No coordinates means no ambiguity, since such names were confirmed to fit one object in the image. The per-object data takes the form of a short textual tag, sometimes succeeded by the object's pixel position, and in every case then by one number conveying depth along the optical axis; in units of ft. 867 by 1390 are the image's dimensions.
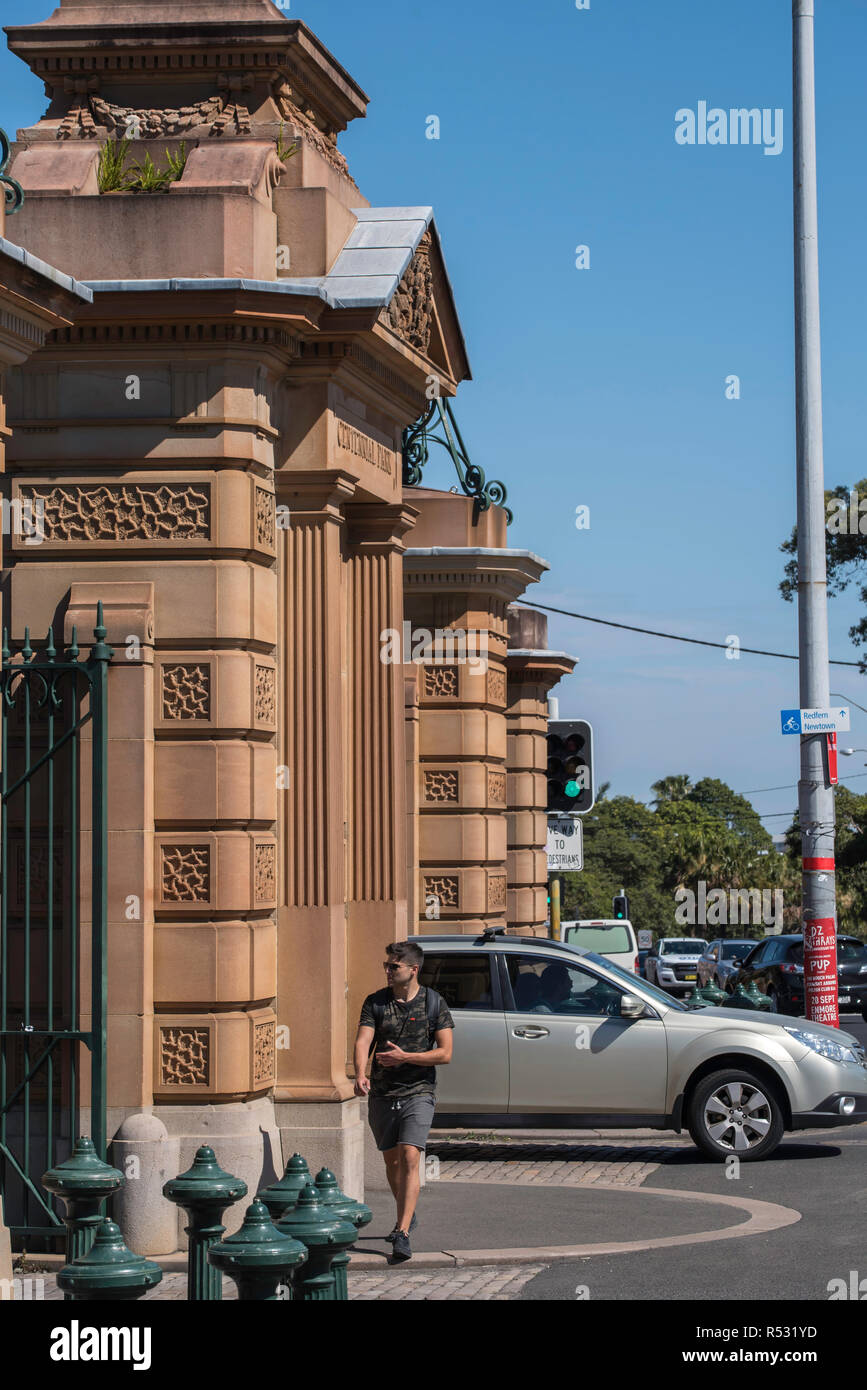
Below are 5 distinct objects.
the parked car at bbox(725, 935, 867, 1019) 102.01
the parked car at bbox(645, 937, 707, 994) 140.53
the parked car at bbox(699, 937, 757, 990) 118.01
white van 111.75
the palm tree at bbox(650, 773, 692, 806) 444.14
